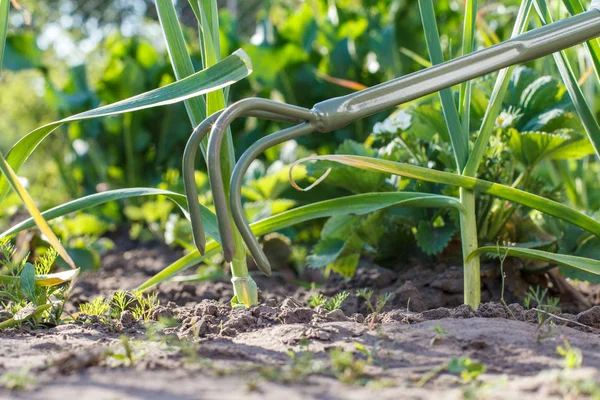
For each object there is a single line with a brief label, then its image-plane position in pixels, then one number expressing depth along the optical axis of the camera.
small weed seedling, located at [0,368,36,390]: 1.36
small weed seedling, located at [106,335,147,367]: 1.40
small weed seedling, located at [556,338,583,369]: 1.35
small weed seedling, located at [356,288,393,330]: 1.49
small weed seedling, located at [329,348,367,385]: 1.37
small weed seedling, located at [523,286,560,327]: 1.49
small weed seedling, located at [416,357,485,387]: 1.37
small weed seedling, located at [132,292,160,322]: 1.54
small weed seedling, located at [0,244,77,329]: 1.53
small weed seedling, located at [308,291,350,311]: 1.54
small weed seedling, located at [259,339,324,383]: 1.37
